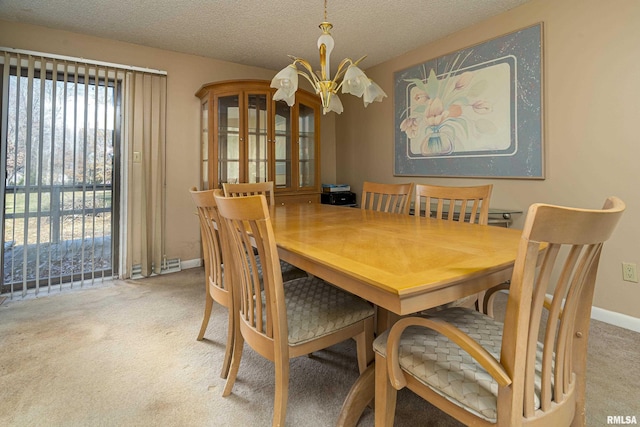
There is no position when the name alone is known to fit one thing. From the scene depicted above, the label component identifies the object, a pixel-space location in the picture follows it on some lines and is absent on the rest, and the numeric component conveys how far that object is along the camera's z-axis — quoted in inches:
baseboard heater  123.1
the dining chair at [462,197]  71.9
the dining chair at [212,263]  59.6
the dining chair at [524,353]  27.1
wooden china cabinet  126.3
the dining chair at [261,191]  76.0
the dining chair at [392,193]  87.6
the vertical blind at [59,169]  101.7
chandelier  65.5
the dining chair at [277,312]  42.4
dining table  32.8
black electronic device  150.5
